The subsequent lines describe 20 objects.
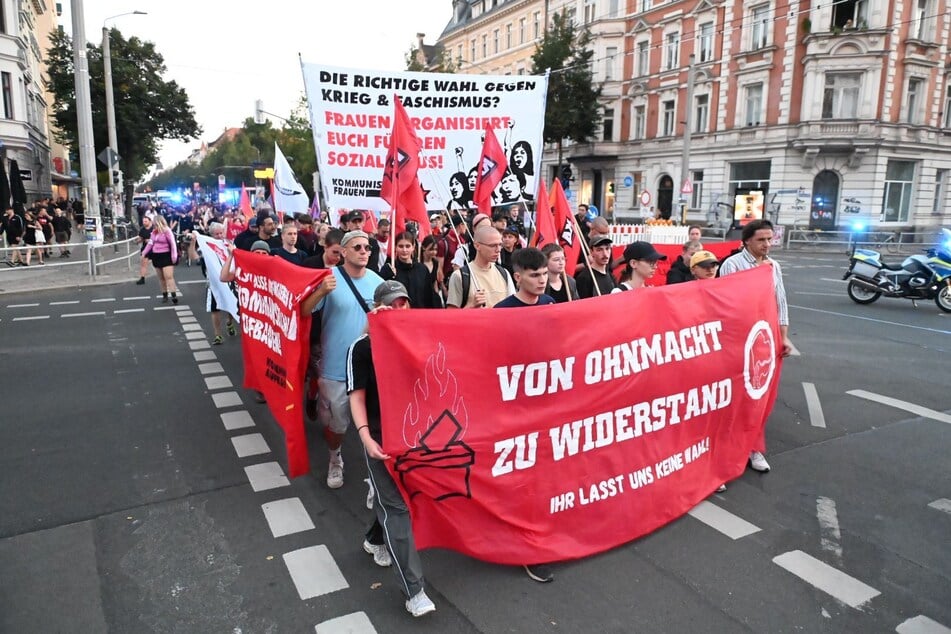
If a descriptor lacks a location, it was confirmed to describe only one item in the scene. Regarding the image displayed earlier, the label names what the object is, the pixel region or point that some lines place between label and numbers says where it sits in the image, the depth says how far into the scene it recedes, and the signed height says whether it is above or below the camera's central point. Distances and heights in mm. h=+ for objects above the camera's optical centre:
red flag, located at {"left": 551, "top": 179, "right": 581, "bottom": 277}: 7551 -241
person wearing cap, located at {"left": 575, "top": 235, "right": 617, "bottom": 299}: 6008 -582
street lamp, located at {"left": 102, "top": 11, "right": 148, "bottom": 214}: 25734 +3884
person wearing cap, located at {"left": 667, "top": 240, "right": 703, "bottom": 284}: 6879 -626
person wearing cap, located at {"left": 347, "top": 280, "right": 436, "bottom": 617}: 3359 -1365
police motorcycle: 12828 -1201
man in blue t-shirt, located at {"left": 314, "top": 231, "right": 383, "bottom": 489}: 4781 -873
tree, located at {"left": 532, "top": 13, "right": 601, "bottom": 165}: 41438 +8122
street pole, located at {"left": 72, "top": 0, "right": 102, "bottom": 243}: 17328 +1841
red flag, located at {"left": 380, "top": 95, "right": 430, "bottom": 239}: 6543 +290
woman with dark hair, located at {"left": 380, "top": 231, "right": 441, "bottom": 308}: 6422 -676
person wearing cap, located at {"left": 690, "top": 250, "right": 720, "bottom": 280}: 5262 -419
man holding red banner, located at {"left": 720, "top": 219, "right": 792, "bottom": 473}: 5254 -397
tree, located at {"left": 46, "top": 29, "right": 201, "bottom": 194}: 39406 +6392
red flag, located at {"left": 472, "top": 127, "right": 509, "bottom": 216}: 8109 +464
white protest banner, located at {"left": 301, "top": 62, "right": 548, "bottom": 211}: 7887 +1016
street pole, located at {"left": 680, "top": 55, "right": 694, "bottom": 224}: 26509 +2689
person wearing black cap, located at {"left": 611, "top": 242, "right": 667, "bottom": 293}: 5066 -403
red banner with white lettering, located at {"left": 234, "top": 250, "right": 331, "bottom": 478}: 4684 -1059
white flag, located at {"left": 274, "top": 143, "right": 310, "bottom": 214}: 13000 +207
